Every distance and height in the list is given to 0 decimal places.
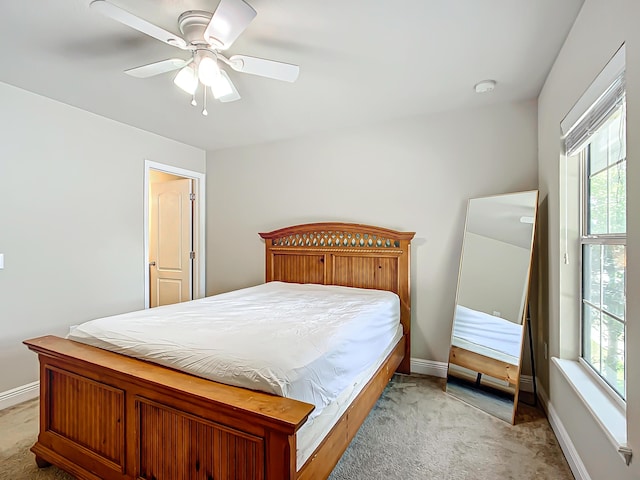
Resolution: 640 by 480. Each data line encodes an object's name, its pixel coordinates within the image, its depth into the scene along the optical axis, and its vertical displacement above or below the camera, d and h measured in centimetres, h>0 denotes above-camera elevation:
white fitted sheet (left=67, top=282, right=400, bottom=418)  134 -49
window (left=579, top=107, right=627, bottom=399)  151 -5
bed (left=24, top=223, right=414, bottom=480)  116 -77
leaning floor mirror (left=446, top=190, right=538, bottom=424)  238 -48
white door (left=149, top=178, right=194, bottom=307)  426 -3
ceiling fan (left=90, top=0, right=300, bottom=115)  142 +96
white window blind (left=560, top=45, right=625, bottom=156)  134 +64
